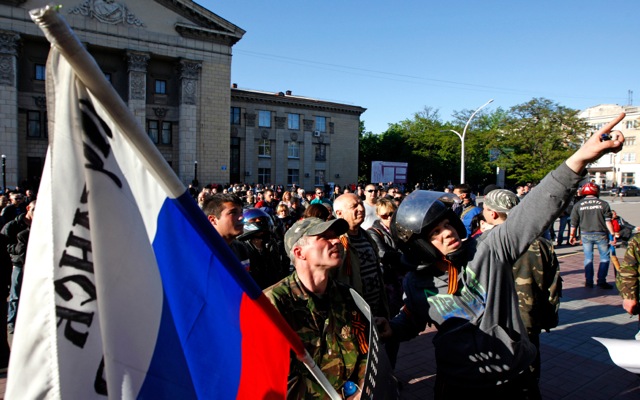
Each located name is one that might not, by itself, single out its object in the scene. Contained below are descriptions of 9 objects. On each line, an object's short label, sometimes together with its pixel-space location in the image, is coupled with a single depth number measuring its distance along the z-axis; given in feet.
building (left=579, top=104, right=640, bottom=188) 225.97
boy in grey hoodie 7.43
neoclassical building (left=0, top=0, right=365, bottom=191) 103.65
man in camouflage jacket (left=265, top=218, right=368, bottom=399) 7.21
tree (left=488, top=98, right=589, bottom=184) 95.71
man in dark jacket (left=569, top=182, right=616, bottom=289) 29.43
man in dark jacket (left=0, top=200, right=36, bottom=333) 19.30
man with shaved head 13.06
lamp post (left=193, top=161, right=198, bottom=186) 120.78
